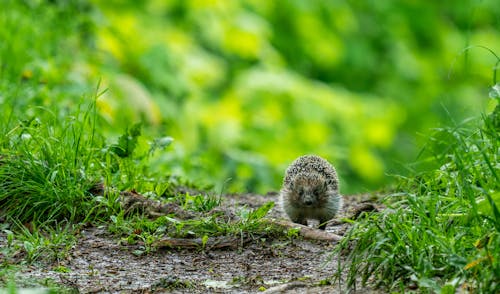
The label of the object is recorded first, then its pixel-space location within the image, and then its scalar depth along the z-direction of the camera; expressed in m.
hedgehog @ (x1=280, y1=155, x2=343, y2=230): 14.30
